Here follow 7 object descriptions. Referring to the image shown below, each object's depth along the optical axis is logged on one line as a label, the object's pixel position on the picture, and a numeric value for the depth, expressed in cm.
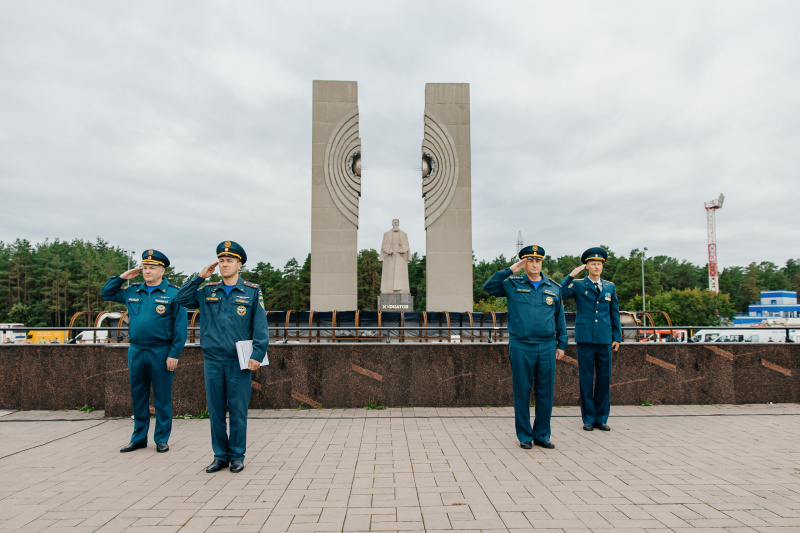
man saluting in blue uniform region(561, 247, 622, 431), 548
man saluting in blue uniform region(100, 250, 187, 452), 477
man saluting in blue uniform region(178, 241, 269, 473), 416
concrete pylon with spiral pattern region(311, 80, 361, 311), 1978
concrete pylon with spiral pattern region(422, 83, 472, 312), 1984
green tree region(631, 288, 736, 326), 5206
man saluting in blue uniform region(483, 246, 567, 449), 482
